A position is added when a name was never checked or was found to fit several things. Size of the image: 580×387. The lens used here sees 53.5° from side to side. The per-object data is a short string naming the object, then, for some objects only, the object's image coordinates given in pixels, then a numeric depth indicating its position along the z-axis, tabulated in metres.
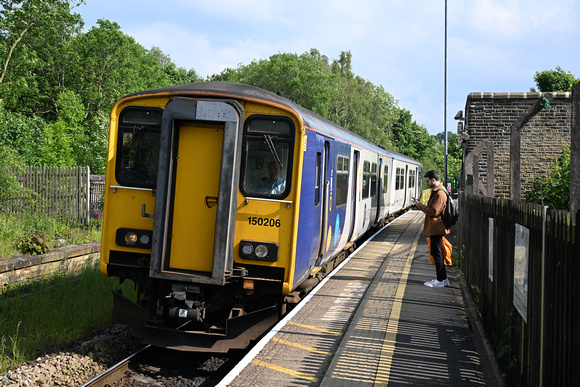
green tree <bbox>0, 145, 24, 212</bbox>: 12.52
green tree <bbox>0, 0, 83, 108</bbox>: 28.67
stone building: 16.03
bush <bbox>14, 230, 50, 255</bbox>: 10.44
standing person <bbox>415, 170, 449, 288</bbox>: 9.16
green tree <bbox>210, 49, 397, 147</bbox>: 60.69
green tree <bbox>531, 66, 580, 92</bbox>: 52.24
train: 6.22
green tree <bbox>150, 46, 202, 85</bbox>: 71.98
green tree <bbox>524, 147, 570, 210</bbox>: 8.63
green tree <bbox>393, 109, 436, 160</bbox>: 81.19
